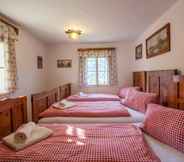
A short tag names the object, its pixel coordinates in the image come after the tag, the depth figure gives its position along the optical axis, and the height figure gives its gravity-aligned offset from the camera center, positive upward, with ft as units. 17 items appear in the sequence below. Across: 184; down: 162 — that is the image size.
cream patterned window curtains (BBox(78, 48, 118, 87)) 12.05 +1.70
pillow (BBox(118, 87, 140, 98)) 10.06 -1.25
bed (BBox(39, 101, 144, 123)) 5.69 -1.79
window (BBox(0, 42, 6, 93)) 7.04 +0.49
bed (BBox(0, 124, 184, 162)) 2.92 -1.84
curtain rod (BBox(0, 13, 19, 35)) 6.50 +3.16
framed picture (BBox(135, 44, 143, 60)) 10.23 +2.21
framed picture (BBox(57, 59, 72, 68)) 12.49 +1.51
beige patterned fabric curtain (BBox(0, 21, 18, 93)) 7.00 +1.24
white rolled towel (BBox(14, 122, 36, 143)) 3.43 -1.59
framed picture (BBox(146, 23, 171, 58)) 6.18 +1.98
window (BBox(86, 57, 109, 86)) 12.27 +0.67
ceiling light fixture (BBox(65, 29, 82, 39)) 7.91 +2.92
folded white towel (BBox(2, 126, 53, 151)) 3.30 -1.72
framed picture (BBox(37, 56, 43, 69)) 10.83 +1.45
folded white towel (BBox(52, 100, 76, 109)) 6.74 -1.51
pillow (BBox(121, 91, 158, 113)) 6.14 -1.20
